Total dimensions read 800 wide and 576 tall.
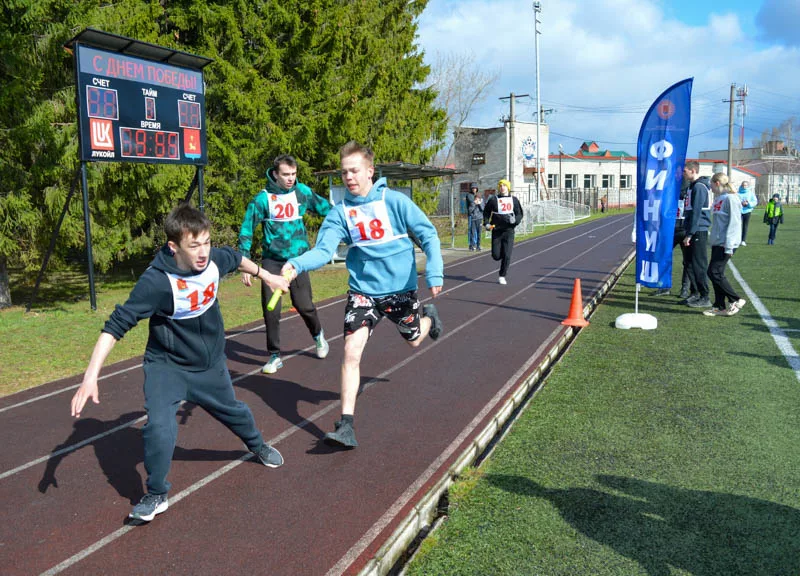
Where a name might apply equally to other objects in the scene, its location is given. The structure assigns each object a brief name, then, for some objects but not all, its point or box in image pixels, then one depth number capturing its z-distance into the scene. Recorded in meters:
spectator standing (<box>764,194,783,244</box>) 22.34
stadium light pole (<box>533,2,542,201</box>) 46.56
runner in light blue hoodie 4.60
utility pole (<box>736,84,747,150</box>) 68.19
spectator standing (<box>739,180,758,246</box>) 20.63
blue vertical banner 8.09
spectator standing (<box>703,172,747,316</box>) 8.88
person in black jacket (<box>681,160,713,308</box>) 9.62
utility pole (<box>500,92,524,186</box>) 38.00
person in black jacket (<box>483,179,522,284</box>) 12.96
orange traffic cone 9.14
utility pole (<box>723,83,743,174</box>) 55.36
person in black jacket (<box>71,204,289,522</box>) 3.44
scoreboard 10.30
